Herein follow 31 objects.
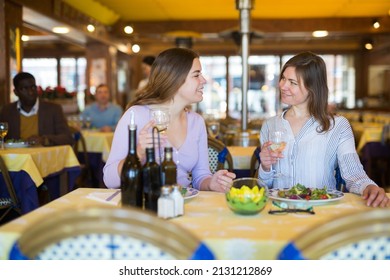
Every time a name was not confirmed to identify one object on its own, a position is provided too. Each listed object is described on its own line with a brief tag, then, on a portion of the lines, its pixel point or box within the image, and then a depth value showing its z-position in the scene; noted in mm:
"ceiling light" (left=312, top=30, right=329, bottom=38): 11562
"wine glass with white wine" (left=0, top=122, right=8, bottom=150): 4016
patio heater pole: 5152
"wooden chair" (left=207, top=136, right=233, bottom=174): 3580
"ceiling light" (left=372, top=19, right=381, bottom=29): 10625
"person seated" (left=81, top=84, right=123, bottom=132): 7428
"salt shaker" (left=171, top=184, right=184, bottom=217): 1833
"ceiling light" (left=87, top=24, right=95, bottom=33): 9853
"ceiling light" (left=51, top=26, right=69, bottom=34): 9291
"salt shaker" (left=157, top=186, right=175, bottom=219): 1789
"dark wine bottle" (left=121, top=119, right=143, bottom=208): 1930
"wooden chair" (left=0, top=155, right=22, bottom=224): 3734
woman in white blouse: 2648
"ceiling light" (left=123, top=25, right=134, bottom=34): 10055
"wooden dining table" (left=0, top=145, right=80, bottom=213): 3850
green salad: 2112
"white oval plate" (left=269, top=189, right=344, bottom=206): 2041
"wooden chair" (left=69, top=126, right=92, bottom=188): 5863
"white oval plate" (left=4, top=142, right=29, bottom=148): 4312
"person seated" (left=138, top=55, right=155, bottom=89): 6617
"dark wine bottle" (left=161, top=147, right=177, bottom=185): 1946
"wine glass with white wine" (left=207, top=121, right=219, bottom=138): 4660
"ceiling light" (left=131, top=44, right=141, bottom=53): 11453
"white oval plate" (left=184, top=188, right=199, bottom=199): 2163
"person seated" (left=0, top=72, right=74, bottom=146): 4961
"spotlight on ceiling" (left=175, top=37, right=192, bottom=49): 10609
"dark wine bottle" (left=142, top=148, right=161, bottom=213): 1912
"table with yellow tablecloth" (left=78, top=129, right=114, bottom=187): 6066
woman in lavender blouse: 2396
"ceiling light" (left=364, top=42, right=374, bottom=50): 12383
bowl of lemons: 1885
